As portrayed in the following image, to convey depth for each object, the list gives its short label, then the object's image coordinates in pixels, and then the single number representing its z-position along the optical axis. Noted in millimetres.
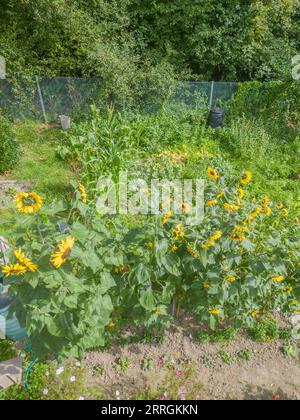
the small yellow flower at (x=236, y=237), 2559
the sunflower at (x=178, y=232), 2604
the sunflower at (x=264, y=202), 2805
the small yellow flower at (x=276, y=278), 2604
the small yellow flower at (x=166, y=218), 2597
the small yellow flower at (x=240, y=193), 2801
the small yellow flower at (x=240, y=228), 2533
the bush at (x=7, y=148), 5668
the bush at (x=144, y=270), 2189
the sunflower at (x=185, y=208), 2643
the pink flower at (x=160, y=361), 2994
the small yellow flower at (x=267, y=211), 2752
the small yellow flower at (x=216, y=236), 2473
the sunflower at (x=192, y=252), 2749
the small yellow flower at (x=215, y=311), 2770
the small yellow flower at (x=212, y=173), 2729
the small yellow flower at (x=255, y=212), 2666
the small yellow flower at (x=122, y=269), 2801
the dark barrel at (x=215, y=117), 7816
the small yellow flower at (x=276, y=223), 3076
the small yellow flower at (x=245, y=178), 2783
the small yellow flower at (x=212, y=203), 2717
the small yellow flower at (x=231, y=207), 2582
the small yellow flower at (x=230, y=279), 2639
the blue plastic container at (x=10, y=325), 2934
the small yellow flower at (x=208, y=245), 2488
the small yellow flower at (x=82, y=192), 2611
